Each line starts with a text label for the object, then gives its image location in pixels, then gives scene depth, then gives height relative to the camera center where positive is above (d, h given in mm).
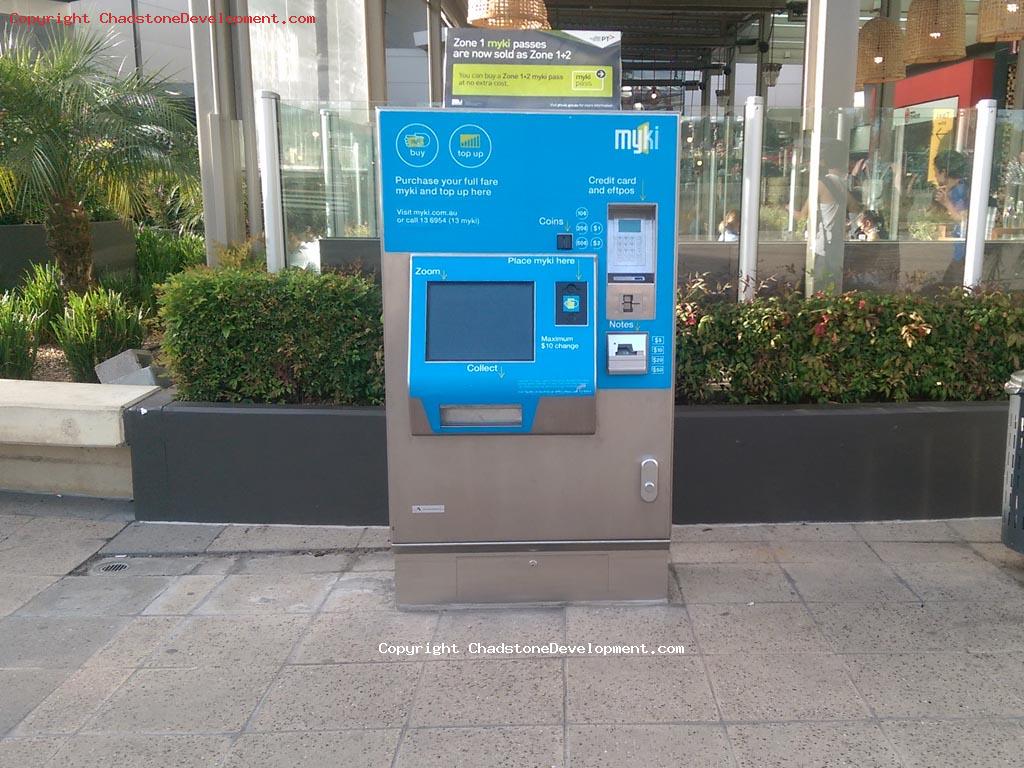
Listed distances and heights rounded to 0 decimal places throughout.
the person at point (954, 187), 5844 +399
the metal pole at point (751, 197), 5680 +339
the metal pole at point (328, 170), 5945 +560
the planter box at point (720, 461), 4977 -1214
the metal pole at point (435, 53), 12859 +2934
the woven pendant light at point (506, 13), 7156 +1968
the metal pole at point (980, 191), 5598 +362
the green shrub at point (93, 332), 6922 -616
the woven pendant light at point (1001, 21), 7488 +1941
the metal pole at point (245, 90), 7691 +1457
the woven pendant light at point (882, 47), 9953 +2283
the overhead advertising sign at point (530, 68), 3707 +771
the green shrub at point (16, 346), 6555 -680
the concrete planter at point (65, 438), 5152 -1088
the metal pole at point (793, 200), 5930 +327
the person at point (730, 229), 5848 +132
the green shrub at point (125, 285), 8859 -313
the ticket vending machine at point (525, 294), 3594 -182
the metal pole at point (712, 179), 5840 +468
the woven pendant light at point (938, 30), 8477 +2115
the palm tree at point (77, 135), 7266 +1022
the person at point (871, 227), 6012 +140
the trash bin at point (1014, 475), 4148 -1100
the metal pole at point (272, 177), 5680 +500
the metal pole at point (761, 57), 18141 +4150
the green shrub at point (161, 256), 9750 -24
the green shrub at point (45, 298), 7832 -390
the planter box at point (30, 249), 9859 +75
